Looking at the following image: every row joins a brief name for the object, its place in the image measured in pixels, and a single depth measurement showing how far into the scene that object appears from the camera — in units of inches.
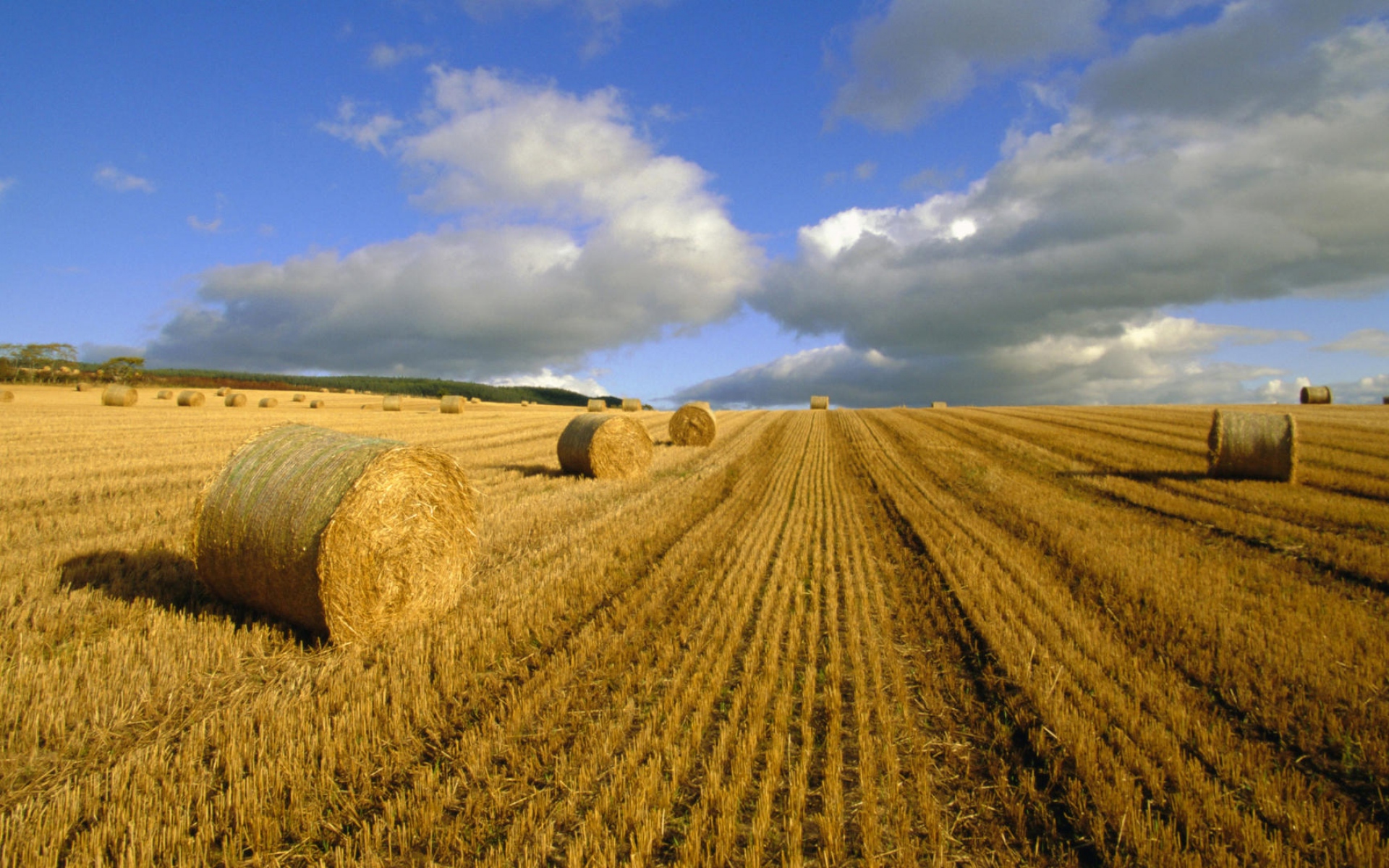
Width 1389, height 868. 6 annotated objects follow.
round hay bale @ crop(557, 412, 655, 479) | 516.7
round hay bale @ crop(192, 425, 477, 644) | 197.5
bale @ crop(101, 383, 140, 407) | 1190.3
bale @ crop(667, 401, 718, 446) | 837.2
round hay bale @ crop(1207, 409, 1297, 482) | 488.7
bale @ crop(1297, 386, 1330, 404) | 1432.1
